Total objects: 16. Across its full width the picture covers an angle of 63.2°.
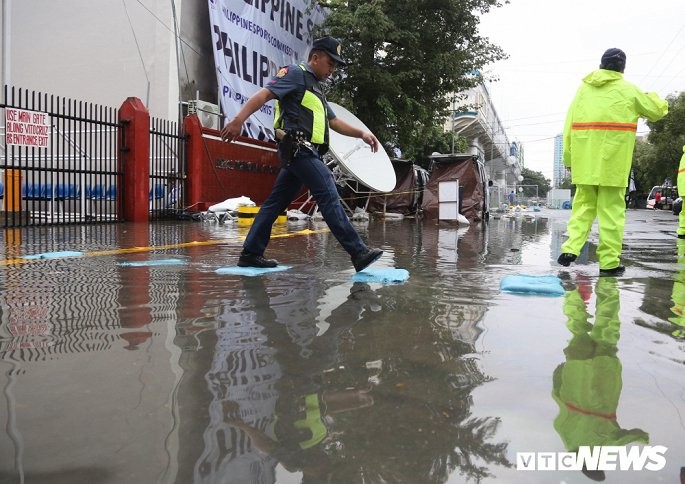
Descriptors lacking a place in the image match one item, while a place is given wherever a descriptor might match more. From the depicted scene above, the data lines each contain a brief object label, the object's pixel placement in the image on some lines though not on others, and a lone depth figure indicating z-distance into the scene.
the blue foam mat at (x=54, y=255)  4.99
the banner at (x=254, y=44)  14.26
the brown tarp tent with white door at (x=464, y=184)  15.72
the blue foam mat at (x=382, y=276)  4.02
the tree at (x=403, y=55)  15.40
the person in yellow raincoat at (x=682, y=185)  9.19
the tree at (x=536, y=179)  129.38
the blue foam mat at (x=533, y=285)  3.62
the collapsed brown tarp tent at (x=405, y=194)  17.38
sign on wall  8.54
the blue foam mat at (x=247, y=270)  4.29
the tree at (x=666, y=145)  35.44
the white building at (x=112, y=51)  14.44
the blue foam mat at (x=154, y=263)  4.71
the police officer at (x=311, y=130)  3.98
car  37.16
